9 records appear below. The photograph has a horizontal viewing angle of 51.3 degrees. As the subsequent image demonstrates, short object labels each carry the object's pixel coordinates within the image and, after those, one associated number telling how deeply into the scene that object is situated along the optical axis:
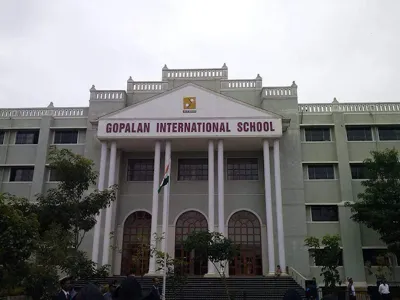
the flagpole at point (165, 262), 16.39
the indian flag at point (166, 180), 20.33
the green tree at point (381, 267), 24.98
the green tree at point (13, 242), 11.62
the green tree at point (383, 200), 23.70
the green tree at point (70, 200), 16.88
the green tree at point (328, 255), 20.53
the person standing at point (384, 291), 18.08
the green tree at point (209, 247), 18.94
